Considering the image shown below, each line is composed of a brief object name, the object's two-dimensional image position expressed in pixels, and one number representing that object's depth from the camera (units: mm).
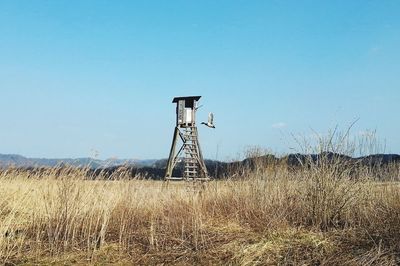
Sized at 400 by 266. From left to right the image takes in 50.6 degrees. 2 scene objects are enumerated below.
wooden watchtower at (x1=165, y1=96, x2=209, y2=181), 15805
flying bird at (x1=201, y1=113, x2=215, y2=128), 16922
